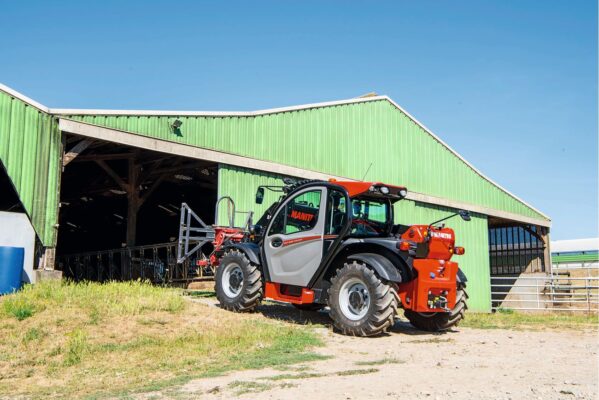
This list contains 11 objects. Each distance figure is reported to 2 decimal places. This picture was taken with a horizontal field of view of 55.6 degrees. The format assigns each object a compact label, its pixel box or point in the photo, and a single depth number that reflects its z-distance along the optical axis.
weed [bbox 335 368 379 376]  6.42
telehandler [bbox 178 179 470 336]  9.20
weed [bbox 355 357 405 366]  7.11
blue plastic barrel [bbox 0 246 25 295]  11.59
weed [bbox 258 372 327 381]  6.29
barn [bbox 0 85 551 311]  13.06
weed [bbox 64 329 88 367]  7.75
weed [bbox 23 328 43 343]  8.59
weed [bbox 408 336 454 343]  9.09
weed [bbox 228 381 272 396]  5.69
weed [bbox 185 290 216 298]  13.82
